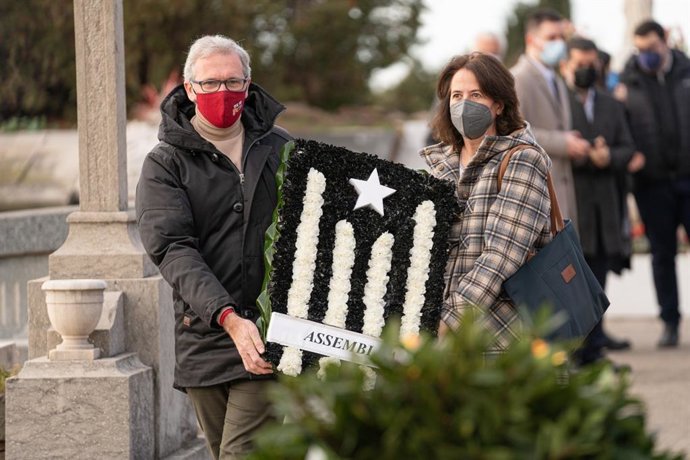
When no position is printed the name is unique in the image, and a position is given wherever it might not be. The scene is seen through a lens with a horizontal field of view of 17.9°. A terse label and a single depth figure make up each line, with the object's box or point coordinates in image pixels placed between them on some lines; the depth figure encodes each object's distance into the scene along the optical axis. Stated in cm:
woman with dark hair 717
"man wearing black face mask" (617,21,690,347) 1824
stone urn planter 948
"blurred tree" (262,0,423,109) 7354
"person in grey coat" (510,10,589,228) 1519
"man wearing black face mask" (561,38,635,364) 1616
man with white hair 752
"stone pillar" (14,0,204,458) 1036
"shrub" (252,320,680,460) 392
